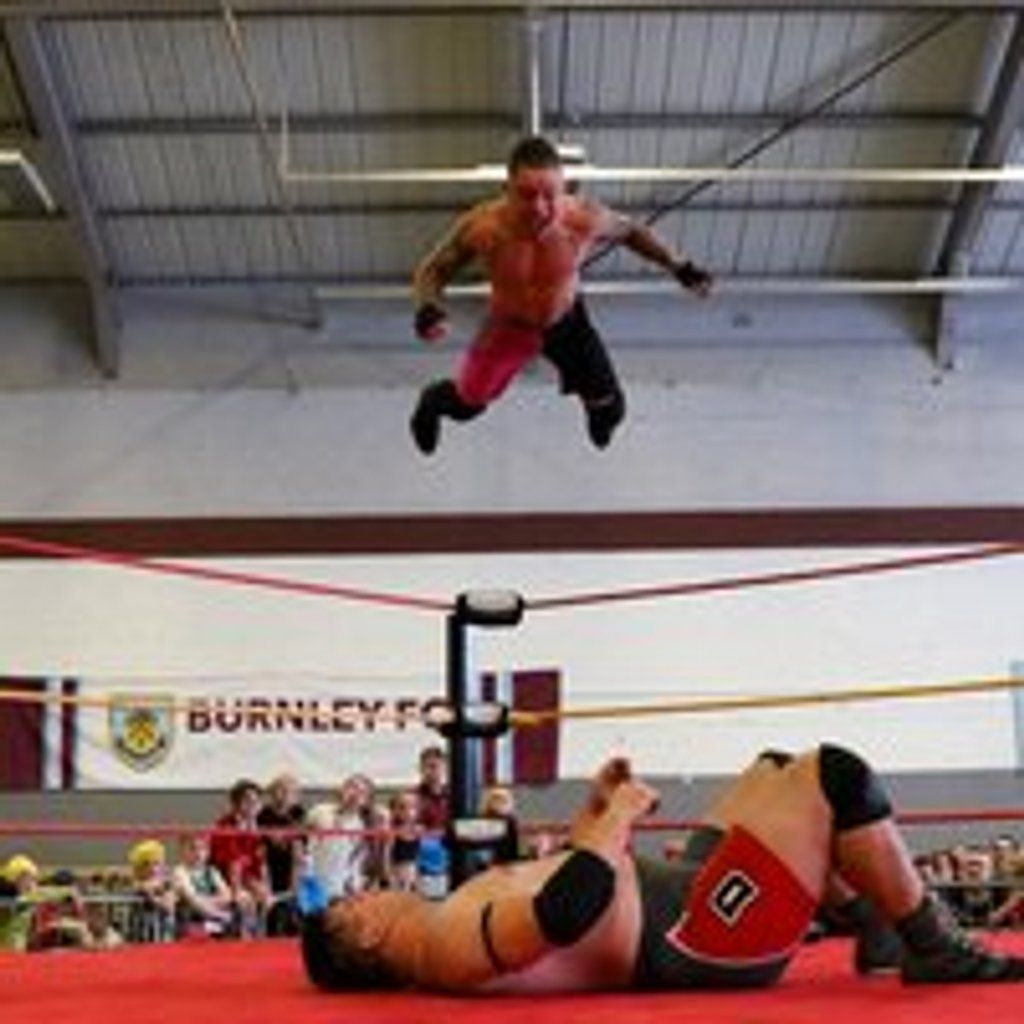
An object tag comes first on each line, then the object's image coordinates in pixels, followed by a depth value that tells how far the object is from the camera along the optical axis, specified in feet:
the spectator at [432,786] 20.45
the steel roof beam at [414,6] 26.12
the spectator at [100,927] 21.67
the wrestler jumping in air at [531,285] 13.08
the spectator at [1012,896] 18.52
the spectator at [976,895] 21.48
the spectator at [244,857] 22.20
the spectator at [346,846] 22.99
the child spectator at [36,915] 21.43
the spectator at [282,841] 23.17
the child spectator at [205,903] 22.18
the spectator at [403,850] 21.99
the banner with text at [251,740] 31.01
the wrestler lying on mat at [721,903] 7.80
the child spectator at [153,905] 22.52
